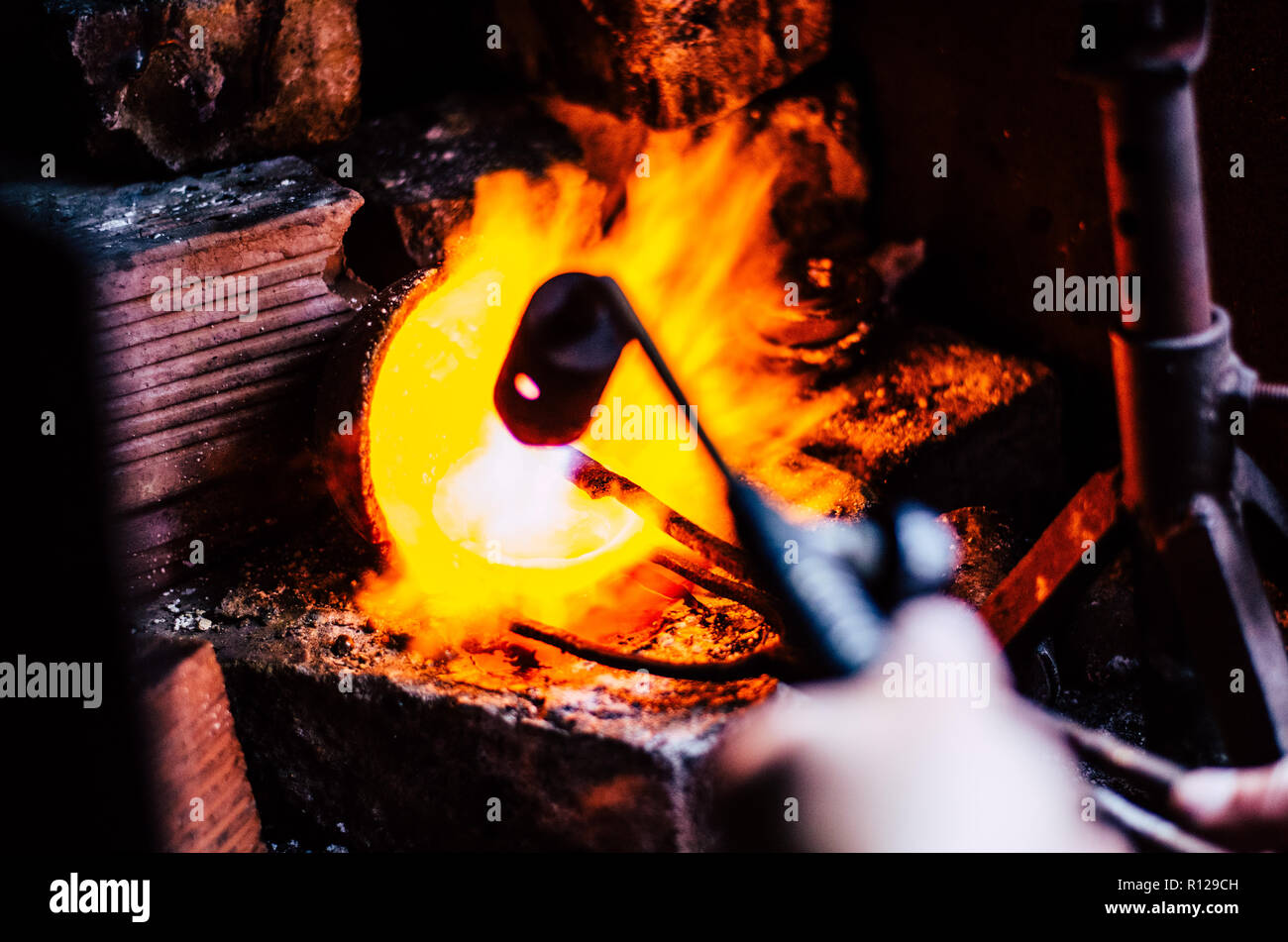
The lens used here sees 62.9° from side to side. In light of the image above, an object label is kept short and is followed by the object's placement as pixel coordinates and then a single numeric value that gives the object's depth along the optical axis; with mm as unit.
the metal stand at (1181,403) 1396
